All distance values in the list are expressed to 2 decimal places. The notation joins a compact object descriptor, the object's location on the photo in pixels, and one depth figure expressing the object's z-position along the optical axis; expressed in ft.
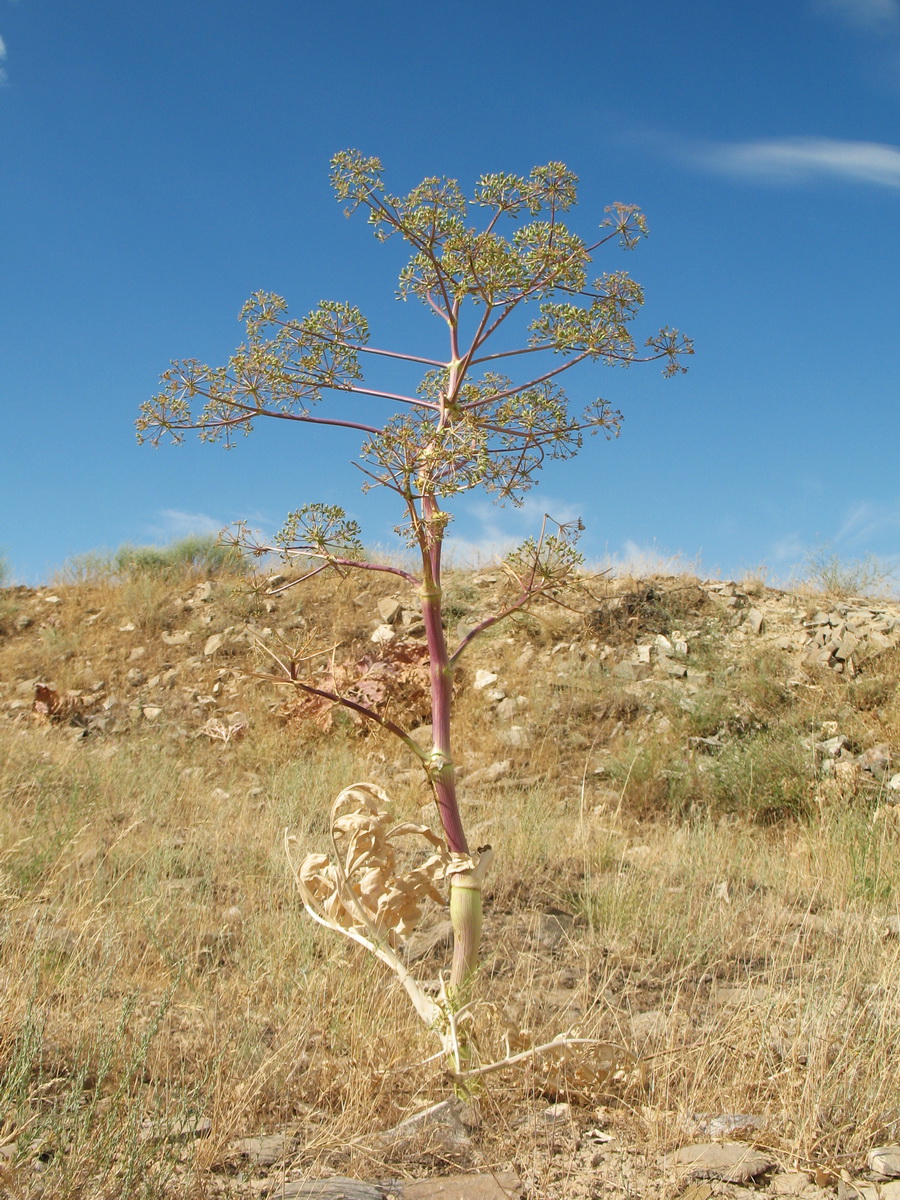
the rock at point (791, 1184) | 7.12
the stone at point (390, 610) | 34.91
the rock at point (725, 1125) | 7.80
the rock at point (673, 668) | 29.35
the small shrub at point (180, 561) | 43.39
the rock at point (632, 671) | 29.36
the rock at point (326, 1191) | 6.57
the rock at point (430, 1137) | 7.51
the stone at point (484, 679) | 30.30
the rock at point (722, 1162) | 7.15
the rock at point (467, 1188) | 6.82
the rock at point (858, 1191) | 7.01
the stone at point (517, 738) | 26.37
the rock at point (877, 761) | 23.40
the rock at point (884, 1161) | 7.33
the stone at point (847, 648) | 28.68
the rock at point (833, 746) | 24.23
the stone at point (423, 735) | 26.86
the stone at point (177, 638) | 36.99
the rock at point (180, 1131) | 7.09
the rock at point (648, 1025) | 9.61
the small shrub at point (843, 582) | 36.04
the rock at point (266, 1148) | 7.32
